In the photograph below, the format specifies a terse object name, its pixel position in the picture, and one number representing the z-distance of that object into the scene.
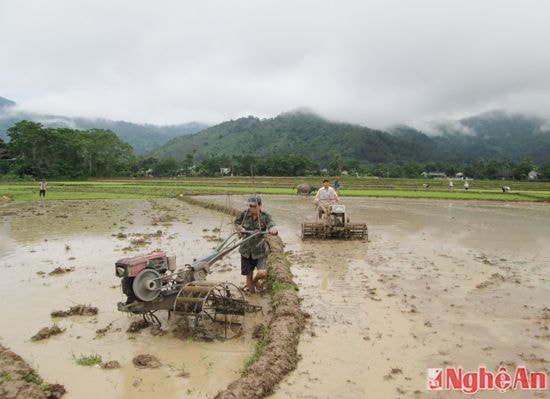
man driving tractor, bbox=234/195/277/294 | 7.99
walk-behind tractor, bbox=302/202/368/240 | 14.30
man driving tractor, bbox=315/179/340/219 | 14.50
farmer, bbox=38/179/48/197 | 32.25
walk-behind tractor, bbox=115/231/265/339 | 6.05
